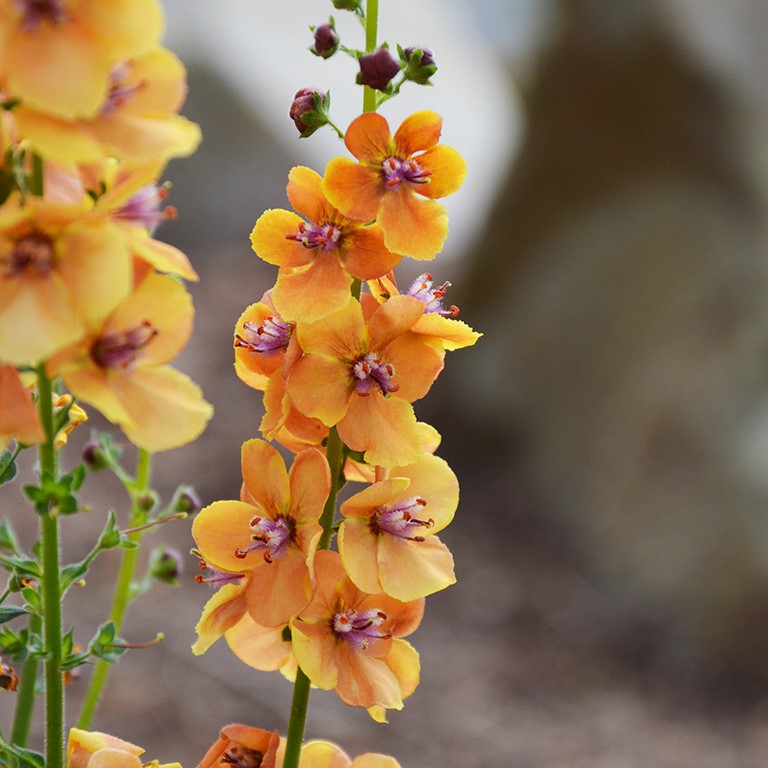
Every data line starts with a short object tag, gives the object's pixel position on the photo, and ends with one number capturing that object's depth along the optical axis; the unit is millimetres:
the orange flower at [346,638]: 879
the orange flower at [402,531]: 879
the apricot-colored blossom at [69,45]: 825
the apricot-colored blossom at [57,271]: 827
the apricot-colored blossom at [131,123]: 826
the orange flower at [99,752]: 877
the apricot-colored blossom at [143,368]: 842
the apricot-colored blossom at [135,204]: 842
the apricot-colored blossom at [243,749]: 894
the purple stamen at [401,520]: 886
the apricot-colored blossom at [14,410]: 834
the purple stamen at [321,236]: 880
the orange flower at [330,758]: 900
